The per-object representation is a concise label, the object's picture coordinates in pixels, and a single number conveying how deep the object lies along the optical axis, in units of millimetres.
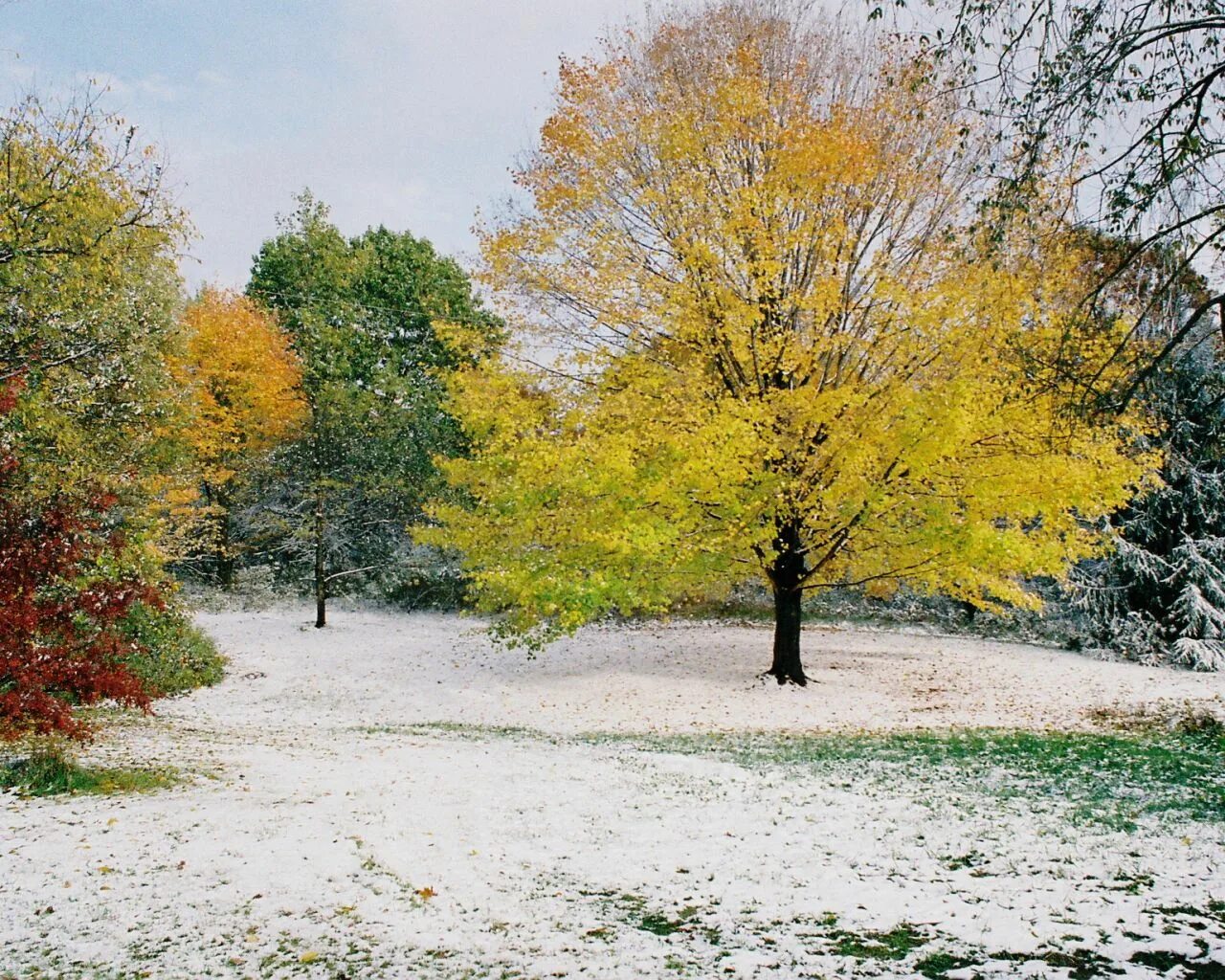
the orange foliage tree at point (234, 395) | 22672
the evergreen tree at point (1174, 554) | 15938
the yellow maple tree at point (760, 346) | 10688
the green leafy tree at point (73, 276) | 9219
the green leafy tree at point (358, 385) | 22453
